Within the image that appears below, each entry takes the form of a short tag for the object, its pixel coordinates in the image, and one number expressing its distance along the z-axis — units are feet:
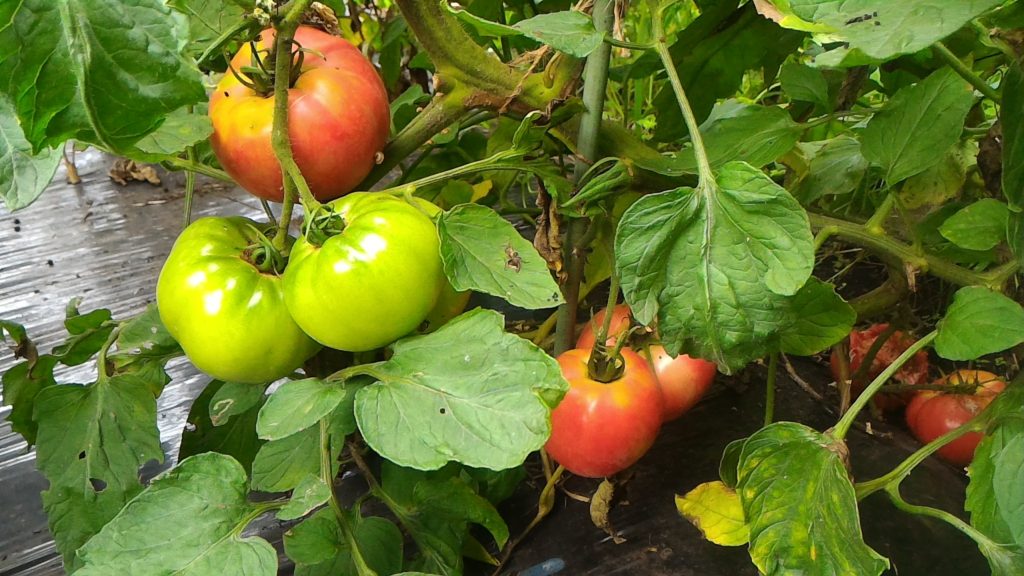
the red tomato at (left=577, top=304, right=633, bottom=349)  2.02
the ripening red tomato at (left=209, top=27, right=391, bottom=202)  1.70
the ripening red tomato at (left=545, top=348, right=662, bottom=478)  1.84
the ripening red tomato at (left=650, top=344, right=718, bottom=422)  2.08
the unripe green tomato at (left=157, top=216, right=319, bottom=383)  1.59
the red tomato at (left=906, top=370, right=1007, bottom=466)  2.27
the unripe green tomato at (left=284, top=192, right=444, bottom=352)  1.45
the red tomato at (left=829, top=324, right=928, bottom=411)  2.62
